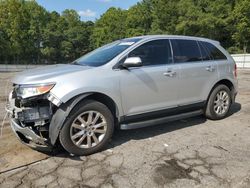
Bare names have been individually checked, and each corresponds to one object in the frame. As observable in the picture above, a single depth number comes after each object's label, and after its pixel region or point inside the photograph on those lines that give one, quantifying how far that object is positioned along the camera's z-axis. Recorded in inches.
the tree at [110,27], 1477.0
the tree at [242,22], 892.8
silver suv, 107.1
